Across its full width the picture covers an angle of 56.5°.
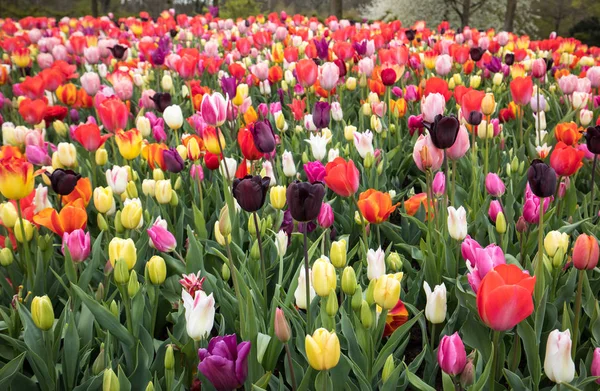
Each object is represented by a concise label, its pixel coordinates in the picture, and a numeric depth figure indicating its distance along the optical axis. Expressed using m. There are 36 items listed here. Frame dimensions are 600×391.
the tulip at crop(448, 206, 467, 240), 1.76
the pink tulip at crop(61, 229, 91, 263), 1.69
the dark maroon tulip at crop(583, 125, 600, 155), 1.95
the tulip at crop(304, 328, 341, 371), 1.12
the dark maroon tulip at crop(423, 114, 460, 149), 1.68
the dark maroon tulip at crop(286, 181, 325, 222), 1.35
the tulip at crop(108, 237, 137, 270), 1.55
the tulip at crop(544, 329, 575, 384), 1.15
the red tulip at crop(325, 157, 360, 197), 1.79
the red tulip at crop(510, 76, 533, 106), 2.74
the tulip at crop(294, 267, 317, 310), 1.49
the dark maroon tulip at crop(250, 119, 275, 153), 1.97
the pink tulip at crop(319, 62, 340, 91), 3.33
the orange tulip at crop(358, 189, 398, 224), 1.84
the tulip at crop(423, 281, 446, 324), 1.44
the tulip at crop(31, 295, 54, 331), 1.43
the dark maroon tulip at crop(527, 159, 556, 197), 1.47
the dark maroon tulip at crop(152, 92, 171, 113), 3.12
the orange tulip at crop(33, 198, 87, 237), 1.79
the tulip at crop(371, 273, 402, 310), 1.37
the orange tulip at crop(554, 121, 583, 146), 2.46
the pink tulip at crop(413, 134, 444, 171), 1.83
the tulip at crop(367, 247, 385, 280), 1.56
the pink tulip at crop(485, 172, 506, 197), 2.16
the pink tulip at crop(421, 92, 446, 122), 2.12
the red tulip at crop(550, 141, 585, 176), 1.96
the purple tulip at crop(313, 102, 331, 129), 2.74
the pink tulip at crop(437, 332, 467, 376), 1.22
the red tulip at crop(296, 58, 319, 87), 3.35
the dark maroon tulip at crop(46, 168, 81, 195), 1.89
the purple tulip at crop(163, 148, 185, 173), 2.32
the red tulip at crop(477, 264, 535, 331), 1.11
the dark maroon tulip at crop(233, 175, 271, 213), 1.46
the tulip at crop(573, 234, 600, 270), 1.46
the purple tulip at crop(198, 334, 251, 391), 1.14
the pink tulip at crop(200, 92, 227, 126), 2.04
